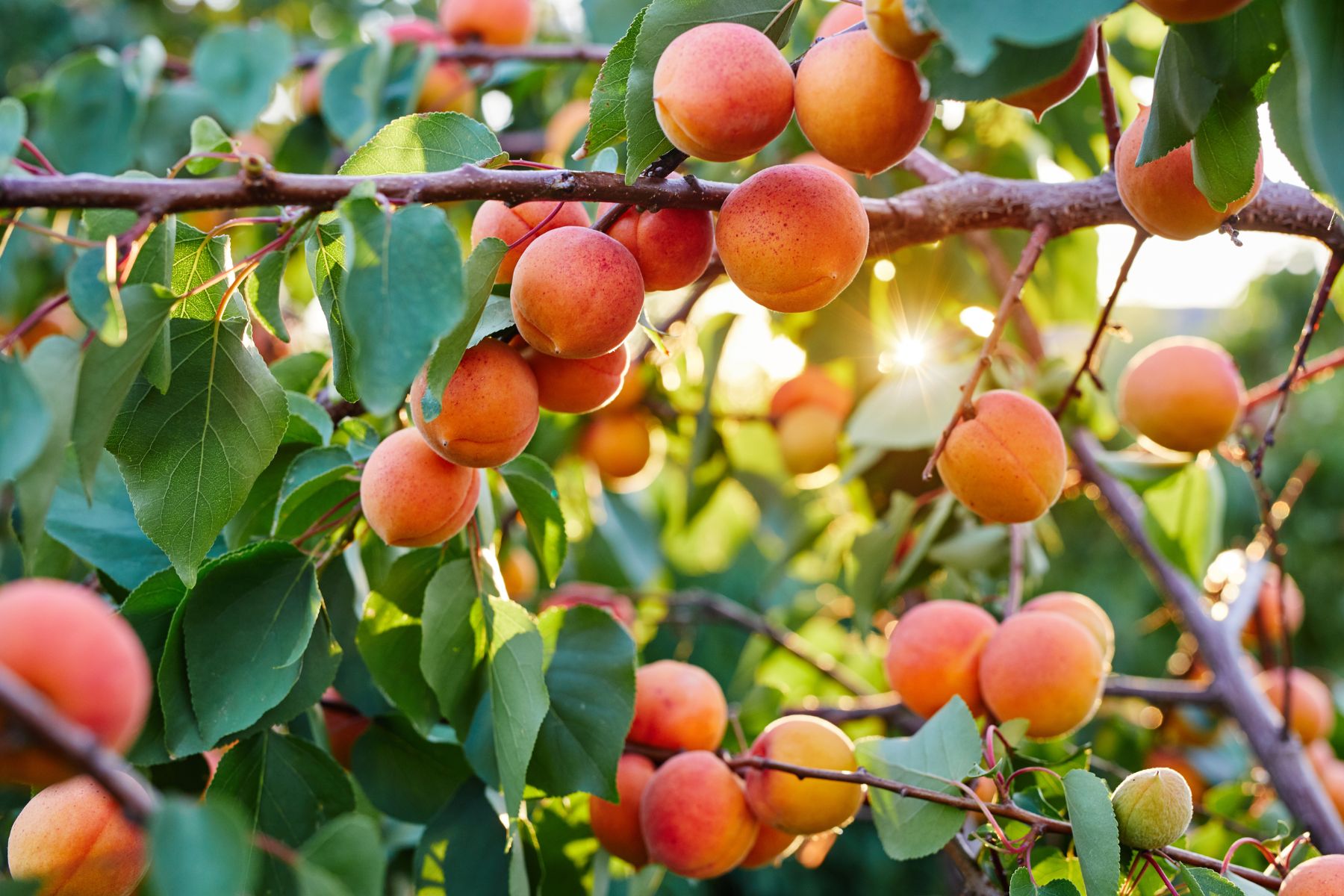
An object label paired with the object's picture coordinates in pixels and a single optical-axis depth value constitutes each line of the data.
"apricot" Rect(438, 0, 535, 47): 1.60
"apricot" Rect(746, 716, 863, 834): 0.73
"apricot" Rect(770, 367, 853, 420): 1.37
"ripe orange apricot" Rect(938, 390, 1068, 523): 0.71
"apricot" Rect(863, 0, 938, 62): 0.47
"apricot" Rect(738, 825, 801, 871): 0.85
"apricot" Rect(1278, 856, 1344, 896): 0.58
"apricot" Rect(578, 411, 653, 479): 1.43
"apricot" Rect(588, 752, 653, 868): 0.83
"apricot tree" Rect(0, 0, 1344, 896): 0.47
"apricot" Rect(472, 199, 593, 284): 0.65
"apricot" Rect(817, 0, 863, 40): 0.67
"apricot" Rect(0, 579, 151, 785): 0.34
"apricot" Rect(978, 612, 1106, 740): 0.82
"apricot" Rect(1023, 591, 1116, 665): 0.91
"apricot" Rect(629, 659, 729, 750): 0.86
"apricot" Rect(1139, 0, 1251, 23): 0.44
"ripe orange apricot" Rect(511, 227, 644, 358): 0.56
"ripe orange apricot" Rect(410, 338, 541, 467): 0.59
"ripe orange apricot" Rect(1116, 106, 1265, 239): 0.60
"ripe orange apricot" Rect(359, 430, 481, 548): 0.64
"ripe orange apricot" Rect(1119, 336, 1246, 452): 0.99
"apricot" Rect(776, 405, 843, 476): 1.33
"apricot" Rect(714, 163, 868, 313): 0.56
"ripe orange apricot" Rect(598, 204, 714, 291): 0.62
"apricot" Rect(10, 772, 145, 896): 0.56
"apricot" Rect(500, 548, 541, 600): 1.54
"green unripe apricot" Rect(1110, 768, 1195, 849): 0.60
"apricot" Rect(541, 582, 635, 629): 1.22
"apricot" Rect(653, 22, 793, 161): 0.51
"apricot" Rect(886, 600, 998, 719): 0.88
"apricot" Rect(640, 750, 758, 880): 0.76
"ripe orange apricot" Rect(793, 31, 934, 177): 0.51
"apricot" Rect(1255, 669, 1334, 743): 1.27
